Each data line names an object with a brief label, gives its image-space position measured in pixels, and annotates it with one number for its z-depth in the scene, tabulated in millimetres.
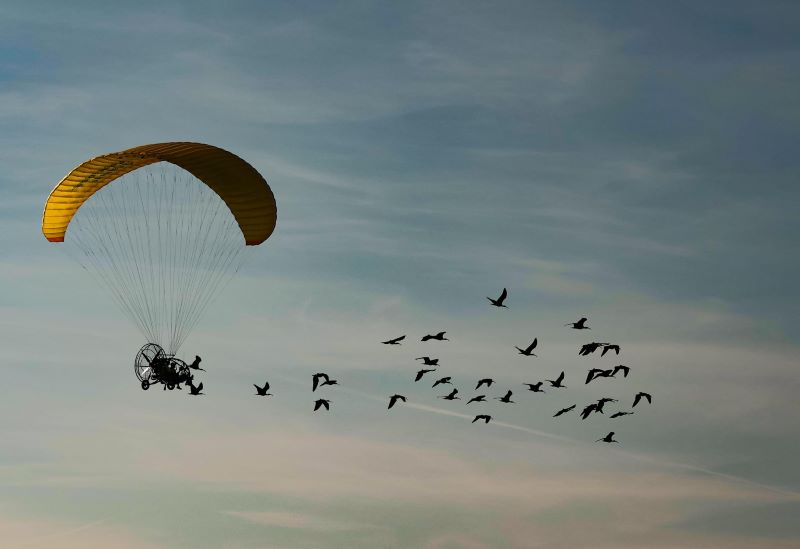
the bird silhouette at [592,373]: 79600
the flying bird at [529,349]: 75062
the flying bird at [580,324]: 73869
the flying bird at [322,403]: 78438
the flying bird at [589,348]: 76875
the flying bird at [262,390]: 74875
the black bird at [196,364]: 76625
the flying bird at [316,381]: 76875
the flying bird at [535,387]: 79062
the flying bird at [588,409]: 80156
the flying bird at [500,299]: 73125
